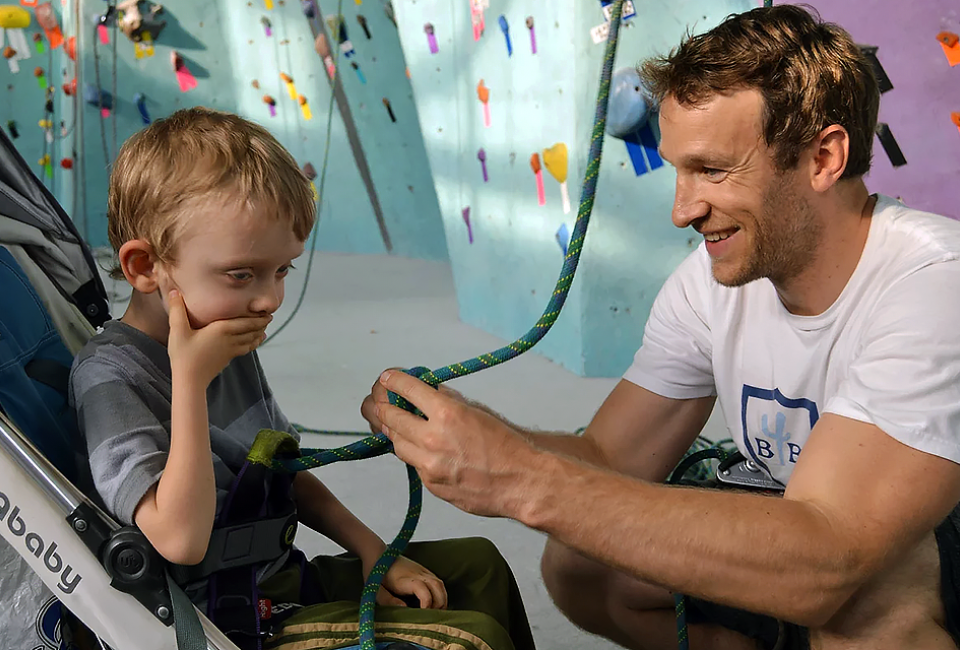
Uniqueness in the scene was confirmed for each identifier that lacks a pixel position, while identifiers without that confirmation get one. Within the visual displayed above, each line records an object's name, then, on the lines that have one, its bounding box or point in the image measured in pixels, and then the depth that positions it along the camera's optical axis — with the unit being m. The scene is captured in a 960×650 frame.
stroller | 0.82
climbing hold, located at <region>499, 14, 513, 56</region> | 3.25
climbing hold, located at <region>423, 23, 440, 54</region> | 3.81
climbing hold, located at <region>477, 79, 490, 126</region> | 3.54
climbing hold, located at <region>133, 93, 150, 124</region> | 5.89
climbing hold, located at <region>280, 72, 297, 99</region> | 5.77
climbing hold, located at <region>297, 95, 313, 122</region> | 5.78
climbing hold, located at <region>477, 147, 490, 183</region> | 3.66
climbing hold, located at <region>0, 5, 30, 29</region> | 5.32
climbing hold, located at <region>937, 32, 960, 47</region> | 2.21
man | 0.94
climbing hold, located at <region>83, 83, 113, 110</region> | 5.76
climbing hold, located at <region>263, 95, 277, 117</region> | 5.89
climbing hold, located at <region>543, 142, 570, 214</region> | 3.03
